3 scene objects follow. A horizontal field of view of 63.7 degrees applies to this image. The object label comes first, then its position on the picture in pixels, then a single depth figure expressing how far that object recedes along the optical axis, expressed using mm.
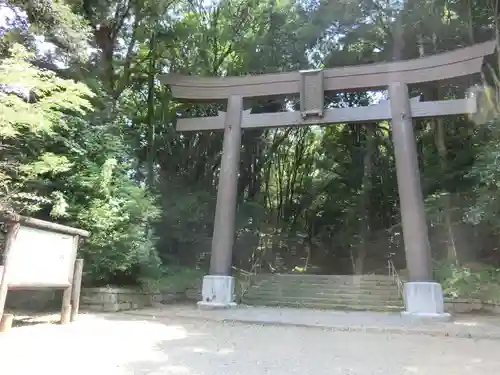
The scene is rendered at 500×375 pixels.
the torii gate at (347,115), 7863
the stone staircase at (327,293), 9695
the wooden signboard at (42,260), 4996
